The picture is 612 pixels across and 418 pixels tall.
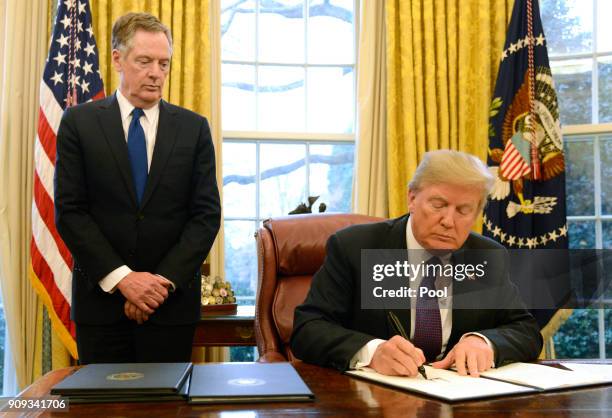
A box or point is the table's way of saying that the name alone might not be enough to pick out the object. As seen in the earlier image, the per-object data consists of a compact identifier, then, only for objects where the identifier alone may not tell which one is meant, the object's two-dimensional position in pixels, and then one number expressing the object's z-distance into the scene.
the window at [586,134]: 4.24
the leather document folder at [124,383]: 1.19
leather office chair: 2.38
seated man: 1.59
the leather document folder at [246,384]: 1.20
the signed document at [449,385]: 1.25
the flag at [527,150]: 3.82
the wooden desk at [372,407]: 1.12
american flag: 3.43
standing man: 2.13
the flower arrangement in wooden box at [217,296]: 3.42
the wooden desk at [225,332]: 3.25
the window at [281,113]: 4.29
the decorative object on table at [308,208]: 3.44
